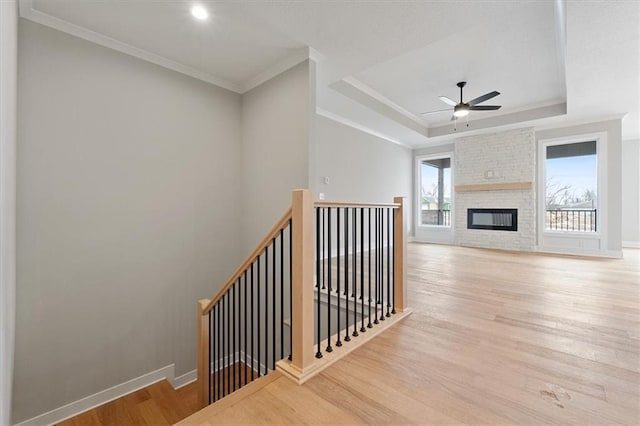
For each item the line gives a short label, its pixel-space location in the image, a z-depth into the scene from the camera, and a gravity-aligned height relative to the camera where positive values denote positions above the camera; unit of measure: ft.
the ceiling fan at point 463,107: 13.94 +5.50
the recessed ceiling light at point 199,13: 8.19 +6.16
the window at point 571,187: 18.81 +1.80
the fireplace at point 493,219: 20.58 -0.56
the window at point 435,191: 24.66 +1.94
